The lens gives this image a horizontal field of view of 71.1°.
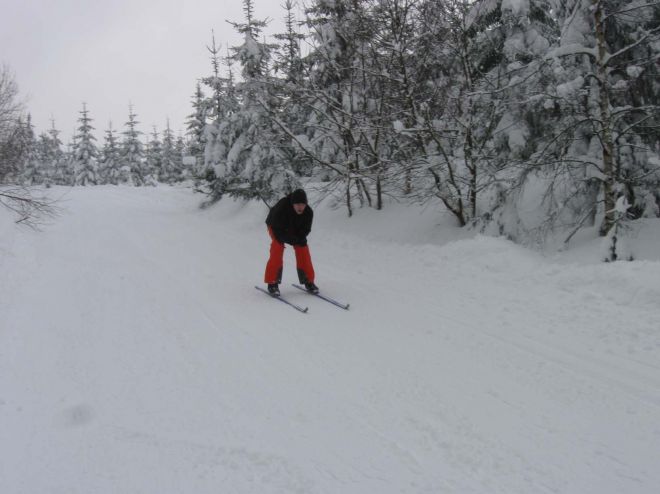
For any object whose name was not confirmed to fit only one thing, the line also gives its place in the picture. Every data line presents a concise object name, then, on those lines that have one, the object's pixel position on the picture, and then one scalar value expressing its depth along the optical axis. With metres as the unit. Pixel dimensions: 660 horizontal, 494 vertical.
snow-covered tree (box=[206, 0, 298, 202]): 17.21
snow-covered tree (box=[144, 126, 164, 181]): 63.28
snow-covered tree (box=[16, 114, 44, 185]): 54.19
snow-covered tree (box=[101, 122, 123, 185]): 62.75
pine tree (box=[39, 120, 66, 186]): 61.42
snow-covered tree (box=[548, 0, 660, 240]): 7.78
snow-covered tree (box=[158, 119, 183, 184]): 62.84
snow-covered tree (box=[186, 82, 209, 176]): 25.41
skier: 7.70
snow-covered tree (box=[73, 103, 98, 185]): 57.78
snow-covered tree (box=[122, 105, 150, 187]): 59.22
